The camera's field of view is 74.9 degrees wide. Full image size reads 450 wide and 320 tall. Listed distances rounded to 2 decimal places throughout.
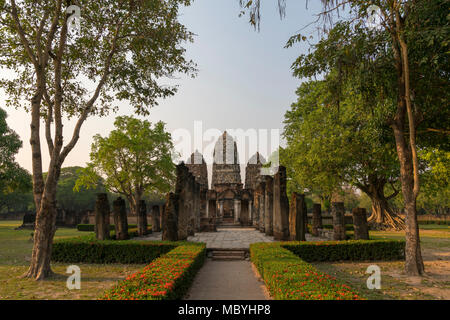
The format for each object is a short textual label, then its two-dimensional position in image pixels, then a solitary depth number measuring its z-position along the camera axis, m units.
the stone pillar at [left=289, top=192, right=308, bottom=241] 15.20
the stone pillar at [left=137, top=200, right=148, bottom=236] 21.54
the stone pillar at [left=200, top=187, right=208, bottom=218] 27.52
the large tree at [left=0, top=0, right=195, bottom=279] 10.37
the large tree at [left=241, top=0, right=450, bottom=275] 9.13
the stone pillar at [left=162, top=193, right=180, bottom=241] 14.57
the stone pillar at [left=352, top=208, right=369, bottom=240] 15.20
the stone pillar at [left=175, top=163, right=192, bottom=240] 16.66
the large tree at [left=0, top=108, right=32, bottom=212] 27.84
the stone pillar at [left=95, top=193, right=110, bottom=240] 15.52
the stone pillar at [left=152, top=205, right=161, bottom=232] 25.33
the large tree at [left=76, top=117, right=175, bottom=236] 32.56
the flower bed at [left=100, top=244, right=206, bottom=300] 5.32
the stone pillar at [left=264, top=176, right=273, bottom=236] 19.96
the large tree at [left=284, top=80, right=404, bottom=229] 23.95
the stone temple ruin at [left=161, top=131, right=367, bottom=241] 15.27
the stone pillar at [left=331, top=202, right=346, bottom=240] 17.30
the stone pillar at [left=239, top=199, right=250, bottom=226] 31.90
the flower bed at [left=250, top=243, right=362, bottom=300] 5.16
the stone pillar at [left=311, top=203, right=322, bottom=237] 22.67
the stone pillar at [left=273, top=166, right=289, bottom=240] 16.23
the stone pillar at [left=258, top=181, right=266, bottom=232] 23.29
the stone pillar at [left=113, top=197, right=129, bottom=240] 16.78
